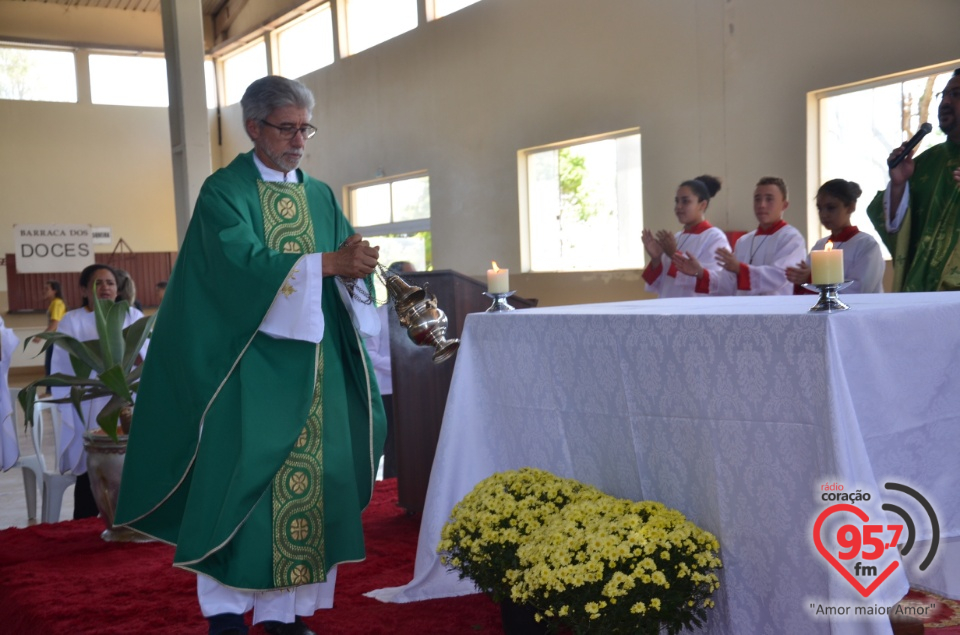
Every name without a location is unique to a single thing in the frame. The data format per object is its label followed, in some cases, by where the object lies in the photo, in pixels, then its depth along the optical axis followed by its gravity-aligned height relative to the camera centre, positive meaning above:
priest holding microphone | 3.18 +0.09
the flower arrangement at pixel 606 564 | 1.98 -0.68
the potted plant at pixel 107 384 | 3.59 -0.44
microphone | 3.00 +0.31
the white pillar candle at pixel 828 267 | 1.96 -0.05
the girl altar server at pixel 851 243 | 4.00 -0.01
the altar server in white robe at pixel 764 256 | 4.73 -0.06
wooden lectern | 3.69 -0.53
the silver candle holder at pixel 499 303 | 2.81 -0.14
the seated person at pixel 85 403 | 4.37 -0.63
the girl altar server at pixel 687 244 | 5.37 +0.02
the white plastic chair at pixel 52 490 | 4.28 -0.99
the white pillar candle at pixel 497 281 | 2.80 -0.08
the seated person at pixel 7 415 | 4.34 -0.67
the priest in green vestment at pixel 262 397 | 2.47 -0.37
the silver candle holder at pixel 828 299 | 1.96 -0.12
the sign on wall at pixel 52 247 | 8.89 +0.23
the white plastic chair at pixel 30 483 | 4.54 -1.02
